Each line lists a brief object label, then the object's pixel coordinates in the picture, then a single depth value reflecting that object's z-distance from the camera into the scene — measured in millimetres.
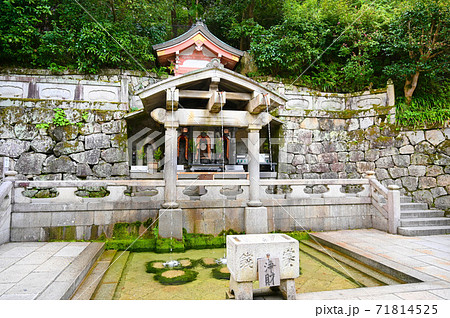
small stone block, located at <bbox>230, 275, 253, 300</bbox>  3760
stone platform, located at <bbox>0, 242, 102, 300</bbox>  3965
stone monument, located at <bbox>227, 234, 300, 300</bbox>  3715
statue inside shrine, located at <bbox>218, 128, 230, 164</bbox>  13347
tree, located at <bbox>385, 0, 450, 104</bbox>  10984
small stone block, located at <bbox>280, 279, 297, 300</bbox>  3877
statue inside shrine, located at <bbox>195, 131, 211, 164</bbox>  12805
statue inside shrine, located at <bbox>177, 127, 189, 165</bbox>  12891
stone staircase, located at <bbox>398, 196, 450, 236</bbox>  8188
